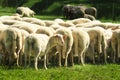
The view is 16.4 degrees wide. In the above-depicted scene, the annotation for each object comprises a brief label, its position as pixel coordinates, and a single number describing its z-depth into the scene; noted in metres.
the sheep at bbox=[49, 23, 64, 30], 21.20
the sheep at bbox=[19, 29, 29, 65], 18.31
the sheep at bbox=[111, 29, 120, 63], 19.96
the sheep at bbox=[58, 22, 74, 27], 23.34
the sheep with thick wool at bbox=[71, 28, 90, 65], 18.78
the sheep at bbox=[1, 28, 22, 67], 17.55
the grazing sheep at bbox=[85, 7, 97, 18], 49.22
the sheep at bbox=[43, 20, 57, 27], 24.13
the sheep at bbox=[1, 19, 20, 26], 23.08
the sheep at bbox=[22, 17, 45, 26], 23.60
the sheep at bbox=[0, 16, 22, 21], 26.35
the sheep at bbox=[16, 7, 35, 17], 52.56
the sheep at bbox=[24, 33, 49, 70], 17.11
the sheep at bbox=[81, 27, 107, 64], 19.59
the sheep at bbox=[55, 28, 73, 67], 18.23
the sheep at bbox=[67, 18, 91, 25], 26.13
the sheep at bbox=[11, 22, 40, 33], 19.75
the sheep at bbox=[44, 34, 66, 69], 17.85
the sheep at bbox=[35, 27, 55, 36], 19.36
